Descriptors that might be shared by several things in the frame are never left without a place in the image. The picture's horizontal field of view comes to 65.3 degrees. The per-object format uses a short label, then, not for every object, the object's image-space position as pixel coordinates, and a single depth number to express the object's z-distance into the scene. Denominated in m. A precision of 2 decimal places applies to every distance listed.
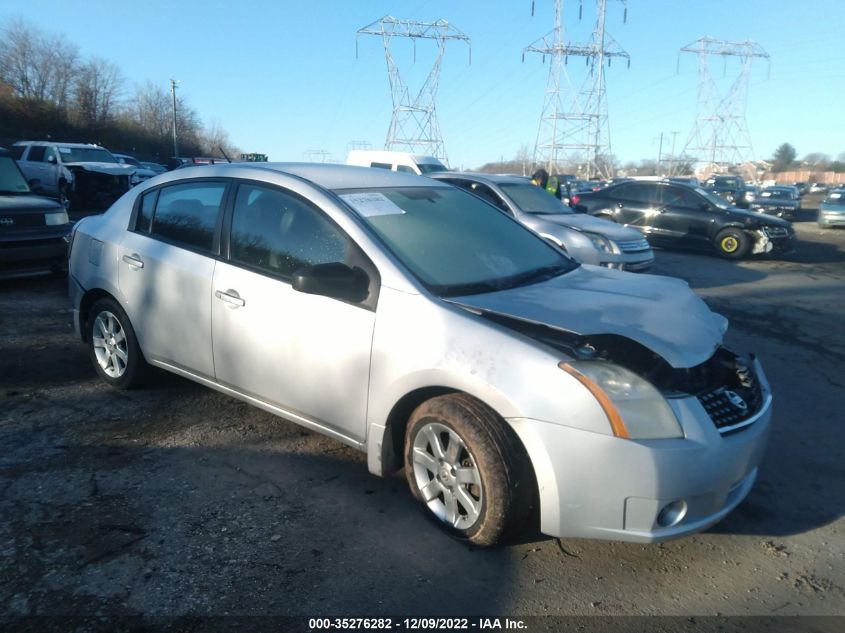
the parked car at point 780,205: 23.80
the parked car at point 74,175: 19.28
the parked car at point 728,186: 27.88
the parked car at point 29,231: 7.86
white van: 15.86
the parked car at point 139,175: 20.31
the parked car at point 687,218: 13.64
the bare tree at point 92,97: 51.79
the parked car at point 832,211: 21.39
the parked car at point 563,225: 8.85
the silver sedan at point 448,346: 2.69
